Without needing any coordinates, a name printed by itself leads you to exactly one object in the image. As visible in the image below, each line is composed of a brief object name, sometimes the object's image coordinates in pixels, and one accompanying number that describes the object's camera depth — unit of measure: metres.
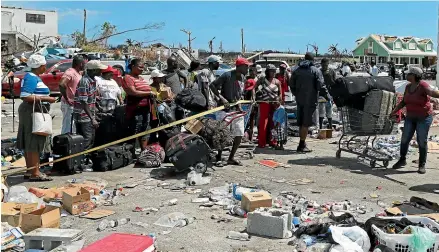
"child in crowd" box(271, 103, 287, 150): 10.67
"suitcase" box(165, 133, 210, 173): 8.09
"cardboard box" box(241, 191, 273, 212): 6.17
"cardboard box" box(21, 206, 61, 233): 5.38
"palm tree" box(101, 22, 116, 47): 37.03
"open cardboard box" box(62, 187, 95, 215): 6.17
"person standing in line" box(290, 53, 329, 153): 10.16
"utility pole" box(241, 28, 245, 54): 42.41
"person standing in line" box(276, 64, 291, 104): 12.76
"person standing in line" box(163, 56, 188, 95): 10.65
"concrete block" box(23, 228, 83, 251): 4.89
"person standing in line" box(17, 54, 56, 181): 7.59
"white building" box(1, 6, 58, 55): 56.41
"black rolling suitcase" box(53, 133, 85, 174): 8.14
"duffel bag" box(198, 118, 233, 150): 8.81
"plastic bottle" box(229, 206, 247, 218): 6.15
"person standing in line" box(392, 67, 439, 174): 8.43
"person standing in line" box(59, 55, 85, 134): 8.79
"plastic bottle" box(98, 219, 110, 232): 5.66
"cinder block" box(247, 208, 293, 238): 5.40
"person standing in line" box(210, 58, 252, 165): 8.95
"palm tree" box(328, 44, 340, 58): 43.05
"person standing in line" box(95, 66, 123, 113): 9.12
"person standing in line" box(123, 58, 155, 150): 8.95
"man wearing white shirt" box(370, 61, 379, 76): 31.45
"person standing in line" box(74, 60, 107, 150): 8.27
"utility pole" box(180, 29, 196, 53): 34.93
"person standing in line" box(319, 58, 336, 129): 11.85
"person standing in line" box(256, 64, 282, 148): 10.46
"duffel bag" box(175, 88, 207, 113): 9.64
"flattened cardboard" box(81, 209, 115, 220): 6.06
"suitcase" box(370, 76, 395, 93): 9.23
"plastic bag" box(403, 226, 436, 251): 4.62
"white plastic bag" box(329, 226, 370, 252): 4.79
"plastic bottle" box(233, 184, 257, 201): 6.91
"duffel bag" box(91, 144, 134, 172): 8.61
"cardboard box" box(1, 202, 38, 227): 5.50
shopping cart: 8.97
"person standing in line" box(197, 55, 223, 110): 10.14
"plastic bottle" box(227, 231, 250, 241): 5.36
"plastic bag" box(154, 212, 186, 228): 5.81
